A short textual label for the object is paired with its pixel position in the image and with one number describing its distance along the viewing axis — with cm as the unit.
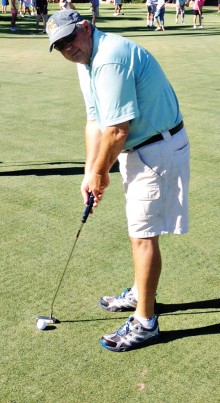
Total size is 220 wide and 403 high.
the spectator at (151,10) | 2747
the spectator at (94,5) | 2704
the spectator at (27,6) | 3431
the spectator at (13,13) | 2383
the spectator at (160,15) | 2583
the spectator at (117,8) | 3569
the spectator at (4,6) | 3483
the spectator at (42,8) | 2292
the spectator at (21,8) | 3536
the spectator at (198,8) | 2692
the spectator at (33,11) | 3748
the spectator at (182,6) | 3123
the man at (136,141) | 292
